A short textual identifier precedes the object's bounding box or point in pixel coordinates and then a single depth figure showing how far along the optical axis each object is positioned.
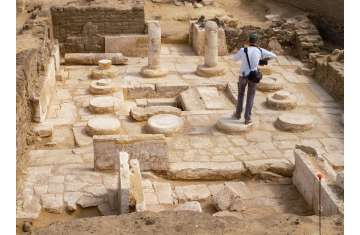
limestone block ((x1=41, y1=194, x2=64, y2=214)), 8.06
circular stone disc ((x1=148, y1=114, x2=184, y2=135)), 10.81
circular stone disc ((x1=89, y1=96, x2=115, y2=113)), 12.04
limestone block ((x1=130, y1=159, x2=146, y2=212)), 7.21
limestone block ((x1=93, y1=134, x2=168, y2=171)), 8.98
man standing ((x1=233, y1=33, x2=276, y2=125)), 10.53
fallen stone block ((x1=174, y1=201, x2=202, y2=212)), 7.45
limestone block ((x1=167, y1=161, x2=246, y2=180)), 9.33
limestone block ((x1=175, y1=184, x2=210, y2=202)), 8.58
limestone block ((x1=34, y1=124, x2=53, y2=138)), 10.67
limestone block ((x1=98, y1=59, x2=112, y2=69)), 14.45
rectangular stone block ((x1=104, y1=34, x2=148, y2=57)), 15.91
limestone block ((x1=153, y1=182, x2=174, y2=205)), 8.30
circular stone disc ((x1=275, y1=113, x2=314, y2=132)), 11.14
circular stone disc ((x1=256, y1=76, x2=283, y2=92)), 13.30
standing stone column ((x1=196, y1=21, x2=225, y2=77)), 14.27
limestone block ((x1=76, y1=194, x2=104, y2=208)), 8.17
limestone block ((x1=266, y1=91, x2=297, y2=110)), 12.24
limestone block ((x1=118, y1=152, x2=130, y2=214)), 7.32
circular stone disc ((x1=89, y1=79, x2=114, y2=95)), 13.16
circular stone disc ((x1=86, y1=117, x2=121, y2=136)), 10.65
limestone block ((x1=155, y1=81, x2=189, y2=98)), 13.57
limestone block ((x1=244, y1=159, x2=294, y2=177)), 9.51
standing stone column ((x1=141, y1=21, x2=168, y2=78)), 14.28
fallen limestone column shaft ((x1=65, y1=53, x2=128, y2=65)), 15.34
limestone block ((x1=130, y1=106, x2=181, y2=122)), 11.62
